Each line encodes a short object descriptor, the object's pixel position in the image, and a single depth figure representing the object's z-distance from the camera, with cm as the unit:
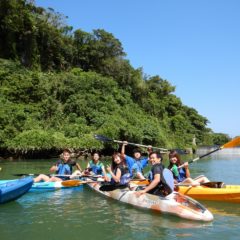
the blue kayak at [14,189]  550
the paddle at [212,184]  625
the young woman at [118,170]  587
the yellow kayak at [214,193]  581
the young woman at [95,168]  786
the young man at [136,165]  718
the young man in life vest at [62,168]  742
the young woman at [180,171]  633
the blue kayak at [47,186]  707
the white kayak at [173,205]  466
